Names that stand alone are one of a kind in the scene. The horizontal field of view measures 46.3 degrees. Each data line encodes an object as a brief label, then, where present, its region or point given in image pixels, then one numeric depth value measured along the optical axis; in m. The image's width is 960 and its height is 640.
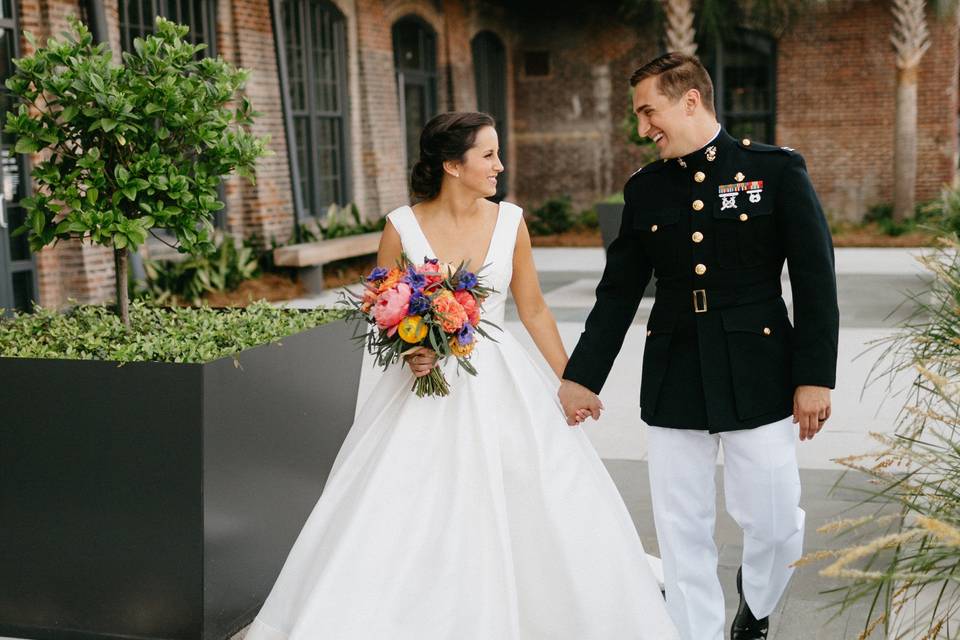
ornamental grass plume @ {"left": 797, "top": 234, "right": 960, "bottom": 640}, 1.99
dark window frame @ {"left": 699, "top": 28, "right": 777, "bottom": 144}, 19.78
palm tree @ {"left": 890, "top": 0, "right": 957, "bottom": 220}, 18.17
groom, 3.14
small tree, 4.02
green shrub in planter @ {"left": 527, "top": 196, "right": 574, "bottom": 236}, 20.56
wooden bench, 11.98
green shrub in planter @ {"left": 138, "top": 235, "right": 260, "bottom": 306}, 10.70
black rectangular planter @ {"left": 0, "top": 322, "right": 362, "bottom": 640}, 3.38
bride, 3.11
